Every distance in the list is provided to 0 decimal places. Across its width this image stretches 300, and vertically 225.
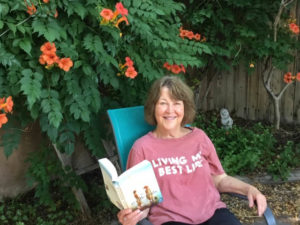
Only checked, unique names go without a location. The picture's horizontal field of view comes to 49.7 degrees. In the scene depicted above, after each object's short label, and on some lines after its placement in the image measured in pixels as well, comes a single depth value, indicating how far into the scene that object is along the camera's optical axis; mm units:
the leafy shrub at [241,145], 3512
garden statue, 4184
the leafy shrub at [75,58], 1801
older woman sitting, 1829
